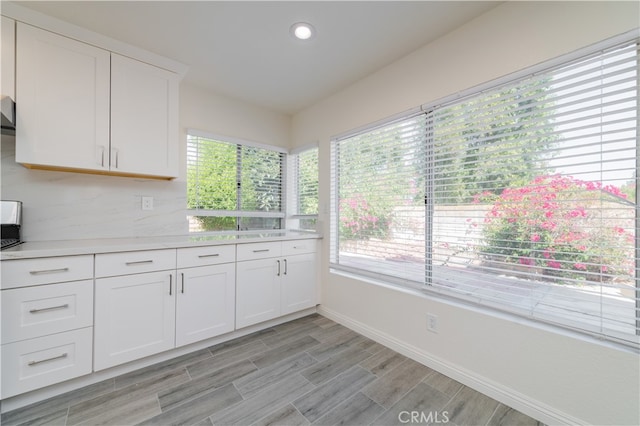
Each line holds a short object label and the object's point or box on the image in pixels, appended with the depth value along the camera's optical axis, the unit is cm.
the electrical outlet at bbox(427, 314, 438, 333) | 184
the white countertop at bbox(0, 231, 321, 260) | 143
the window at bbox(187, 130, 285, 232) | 266
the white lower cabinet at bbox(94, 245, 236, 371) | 165
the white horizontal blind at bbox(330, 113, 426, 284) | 206
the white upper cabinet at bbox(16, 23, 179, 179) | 166
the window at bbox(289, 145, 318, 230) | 309
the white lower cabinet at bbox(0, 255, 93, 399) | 138
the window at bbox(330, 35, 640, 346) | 124
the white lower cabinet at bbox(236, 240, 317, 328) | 225
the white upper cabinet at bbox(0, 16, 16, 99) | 158
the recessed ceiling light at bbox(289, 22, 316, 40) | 177
